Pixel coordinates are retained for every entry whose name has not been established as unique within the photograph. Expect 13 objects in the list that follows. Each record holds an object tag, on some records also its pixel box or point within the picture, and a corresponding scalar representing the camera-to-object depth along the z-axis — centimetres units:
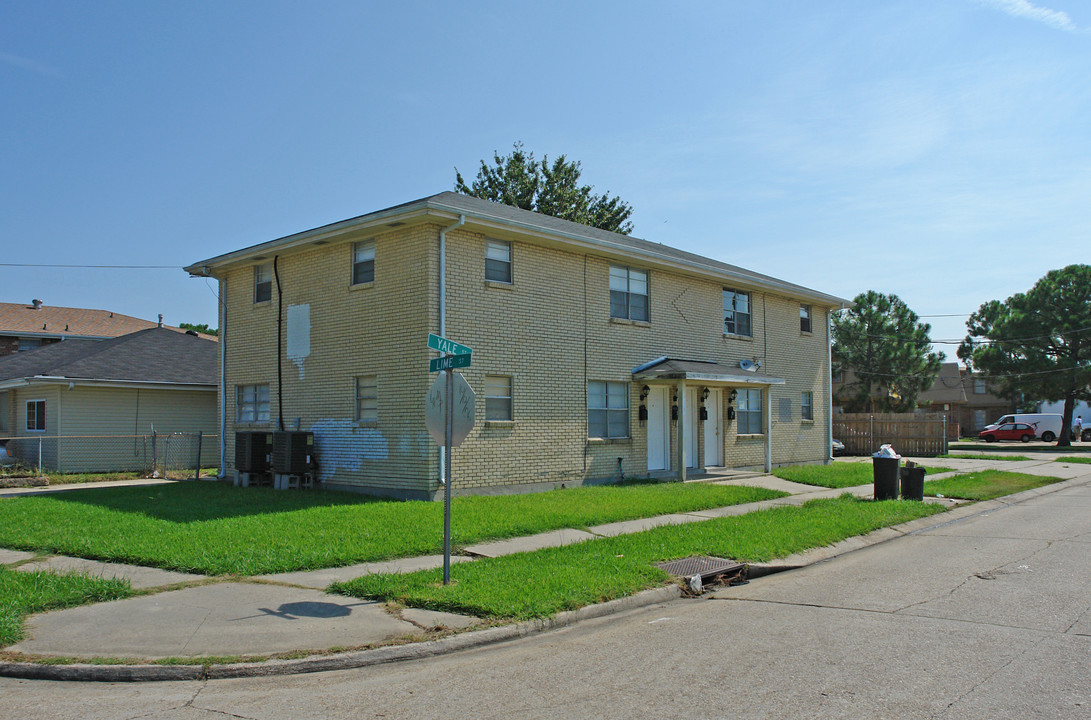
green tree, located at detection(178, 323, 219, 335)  7184
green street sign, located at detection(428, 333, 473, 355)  821
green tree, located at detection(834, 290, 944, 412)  4309
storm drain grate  894
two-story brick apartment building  1516
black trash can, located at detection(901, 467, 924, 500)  1532
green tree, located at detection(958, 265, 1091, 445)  4219
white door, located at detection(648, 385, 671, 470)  1936
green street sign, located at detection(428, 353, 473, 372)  820
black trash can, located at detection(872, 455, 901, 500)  1529
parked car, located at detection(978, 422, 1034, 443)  4841
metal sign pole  803
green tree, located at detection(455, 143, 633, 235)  4144
